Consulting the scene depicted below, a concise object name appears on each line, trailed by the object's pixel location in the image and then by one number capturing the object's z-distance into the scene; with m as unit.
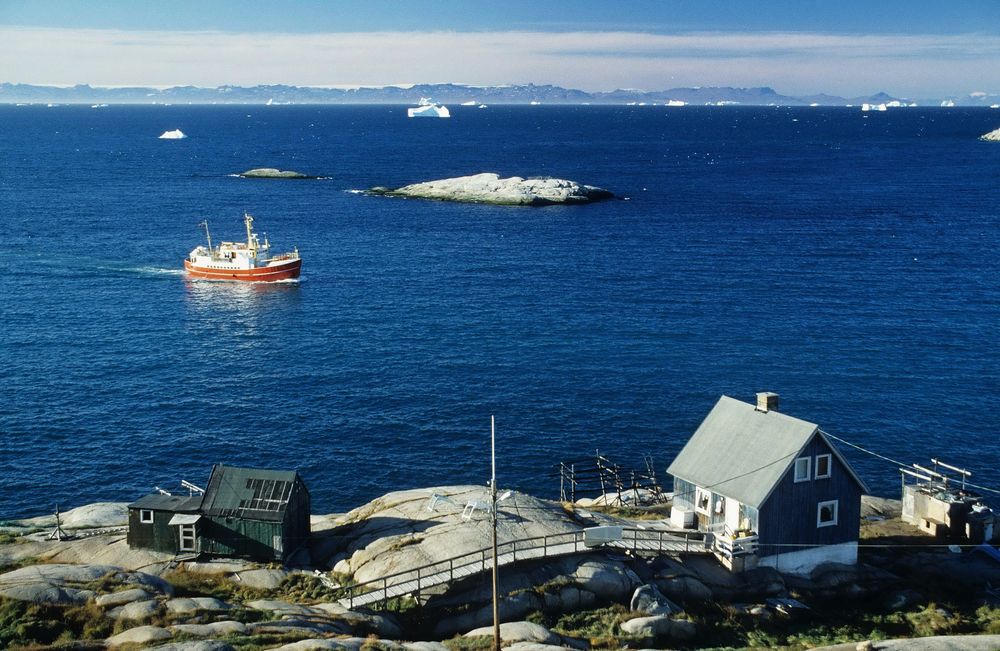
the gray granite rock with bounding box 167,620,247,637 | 33.91
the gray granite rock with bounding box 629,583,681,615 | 38.94
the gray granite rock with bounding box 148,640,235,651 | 32.06
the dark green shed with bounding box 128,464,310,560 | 43.28
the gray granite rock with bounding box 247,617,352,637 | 34.50
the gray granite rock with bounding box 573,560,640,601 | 39.81
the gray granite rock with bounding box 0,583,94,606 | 35.88
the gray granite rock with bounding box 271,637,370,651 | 32.41
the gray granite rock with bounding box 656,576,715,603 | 41.19
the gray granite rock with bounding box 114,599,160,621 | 35.28
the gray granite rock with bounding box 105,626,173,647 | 33.03
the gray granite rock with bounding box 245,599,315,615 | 37.25
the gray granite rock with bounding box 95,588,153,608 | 35.91
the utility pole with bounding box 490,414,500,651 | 32.66
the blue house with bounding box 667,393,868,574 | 43.81
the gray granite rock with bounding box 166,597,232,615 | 36.16
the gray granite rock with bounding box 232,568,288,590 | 40.94
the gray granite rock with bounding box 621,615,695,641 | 37.31
